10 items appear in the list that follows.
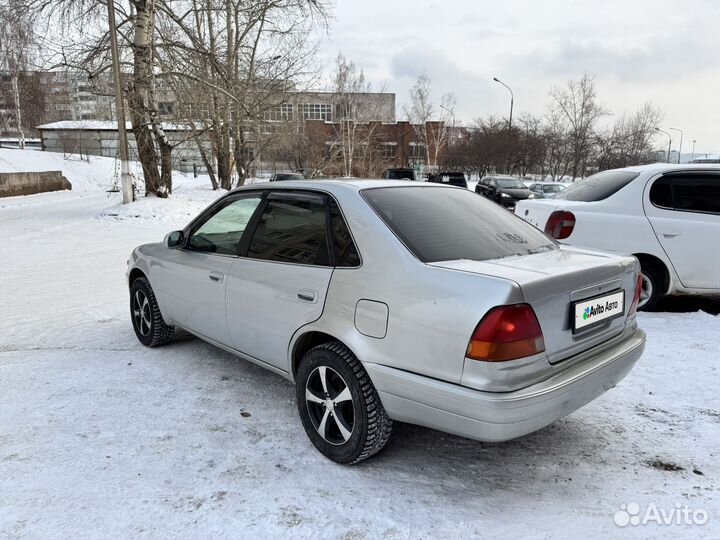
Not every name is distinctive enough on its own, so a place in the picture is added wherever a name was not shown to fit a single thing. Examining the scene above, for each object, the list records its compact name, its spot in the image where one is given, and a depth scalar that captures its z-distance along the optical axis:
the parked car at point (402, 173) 20.00
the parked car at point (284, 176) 25.03
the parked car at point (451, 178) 20.13
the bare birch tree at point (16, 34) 14.23
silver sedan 2.13
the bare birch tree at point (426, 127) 56.70
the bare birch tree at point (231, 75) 15.66
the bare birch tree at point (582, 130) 44.78
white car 5.09
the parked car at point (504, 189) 20.53
